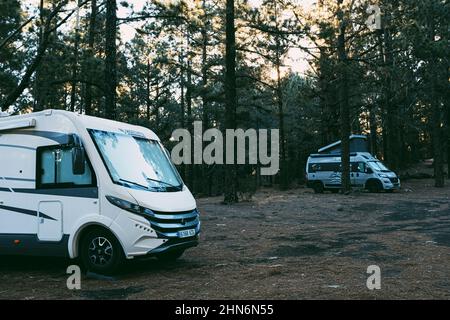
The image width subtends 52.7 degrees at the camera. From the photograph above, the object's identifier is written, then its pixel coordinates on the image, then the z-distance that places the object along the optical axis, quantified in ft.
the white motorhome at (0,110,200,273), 24.56
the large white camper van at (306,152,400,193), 86.07
